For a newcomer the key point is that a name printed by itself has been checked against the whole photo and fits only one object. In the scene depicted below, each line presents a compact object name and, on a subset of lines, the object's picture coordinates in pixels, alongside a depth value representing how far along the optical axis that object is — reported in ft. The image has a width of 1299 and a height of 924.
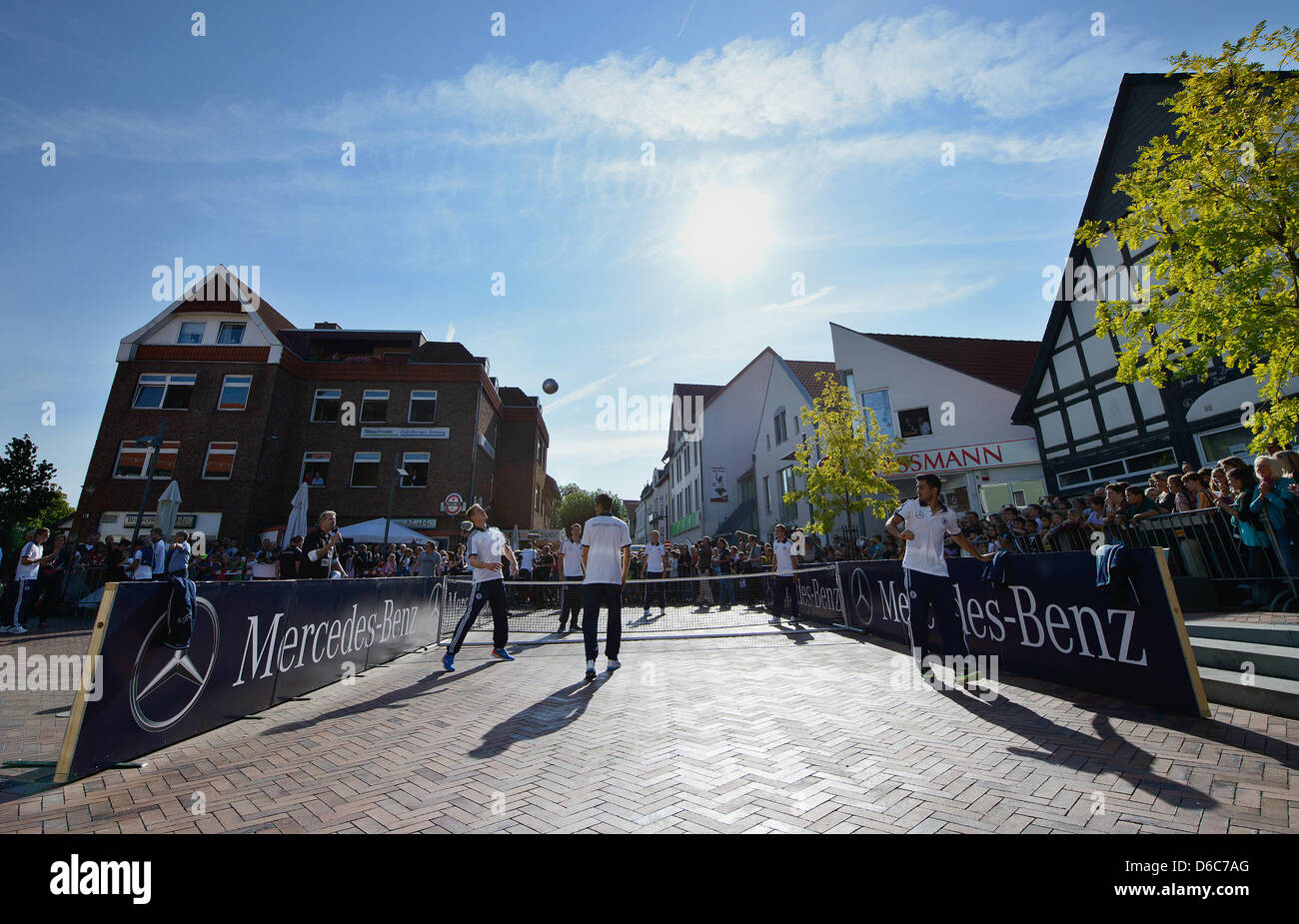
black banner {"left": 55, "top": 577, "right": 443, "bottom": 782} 10.91
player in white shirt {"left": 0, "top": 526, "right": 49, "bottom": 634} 32.17
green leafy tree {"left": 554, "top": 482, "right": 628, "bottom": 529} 176.96
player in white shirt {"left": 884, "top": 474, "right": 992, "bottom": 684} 17.93
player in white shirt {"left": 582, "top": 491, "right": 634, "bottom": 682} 20.21
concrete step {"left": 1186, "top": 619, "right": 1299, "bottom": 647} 14.85
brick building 78.38
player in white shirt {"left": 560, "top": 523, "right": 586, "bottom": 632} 35.53
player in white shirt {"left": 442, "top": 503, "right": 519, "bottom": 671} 23.17
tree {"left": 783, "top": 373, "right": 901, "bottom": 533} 57.31
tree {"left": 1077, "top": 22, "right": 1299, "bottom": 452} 23.98
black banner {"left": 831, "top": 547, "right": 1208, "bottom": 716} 13.64
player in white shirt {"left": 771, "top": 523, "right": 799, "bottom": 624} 37.35
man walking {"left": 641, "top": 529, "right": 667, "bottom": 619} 53.11
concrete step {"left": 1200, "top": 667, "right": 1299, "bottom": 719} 12.74
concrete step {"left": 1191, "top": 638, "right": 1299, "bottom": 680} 13.87
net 34.55
